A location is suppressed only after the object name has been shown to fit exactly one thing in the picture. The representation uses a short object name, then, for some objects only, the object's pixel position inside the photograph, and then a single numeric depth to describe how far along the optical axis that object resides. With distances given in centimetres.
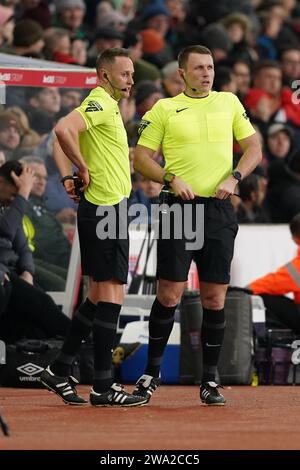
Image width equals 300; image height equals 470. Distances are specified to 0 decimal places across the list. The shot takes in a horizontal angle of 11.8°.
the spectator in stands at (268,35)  2081
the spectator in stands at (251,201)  1596
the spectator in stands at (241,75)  1847
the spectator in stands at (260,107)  1817
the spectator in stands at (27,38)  1575
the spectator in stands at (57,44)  1628
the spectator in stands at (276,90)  1877
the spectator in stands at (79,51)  1675
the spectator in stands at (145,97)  1645
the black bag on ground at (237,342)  1297
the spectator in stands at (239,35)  1970
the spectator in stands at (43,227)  1360
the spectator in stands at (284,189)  1689
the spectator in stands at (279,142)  1769
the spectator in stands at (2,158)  1328
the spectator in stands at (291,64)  1975
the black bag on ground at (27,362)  1259
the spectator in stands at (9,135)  1353
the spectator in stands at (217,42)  1886
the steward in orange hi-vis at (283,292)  1385
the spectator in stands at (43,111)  1360
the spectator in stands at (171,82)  1727
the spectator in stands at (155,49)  1864
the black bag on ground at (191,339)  1301
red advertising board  1338
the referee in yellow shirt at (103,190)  981
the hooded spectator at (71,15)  1831
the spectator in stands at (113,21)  1839
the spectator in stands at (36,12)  1814
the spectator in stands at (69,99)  1356
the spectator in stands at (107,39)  1730
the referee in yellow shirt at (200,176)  1020
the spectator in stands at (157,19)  1947
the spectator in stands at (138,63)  1753
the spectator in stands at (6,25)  1638
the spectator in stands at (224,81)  1725
